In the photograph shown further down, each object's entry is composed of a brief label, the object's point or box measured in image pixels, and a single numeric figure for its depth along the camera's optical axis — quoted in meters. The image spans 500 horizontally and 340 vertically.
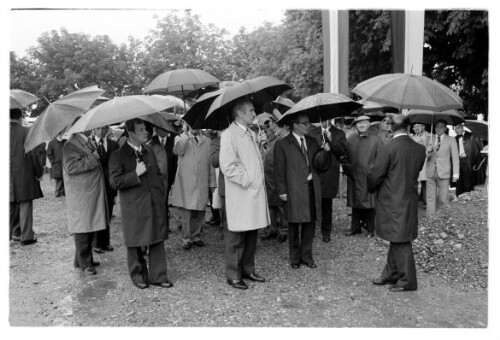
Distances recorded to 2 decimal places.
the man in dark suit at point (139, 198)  4.79
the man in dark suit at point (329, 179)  7.10
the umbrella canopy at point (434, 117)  8.20
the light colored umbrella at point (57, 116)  4.34
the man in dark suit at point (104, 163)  6.41
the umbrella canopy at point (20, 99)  5.78
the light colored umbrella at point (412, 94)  4.55
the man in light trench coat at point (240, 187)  4.94
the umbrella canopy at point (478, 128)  10.60
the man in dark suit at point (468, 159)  10.39
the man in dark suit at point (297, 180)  5.59
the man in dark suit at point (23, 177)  6.83
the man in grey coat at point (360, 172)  7.30
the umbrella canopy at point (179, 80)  7.23
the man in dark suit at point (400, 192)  4.82
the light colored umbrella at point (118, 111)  4.13
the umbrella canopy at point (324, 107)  5.45
